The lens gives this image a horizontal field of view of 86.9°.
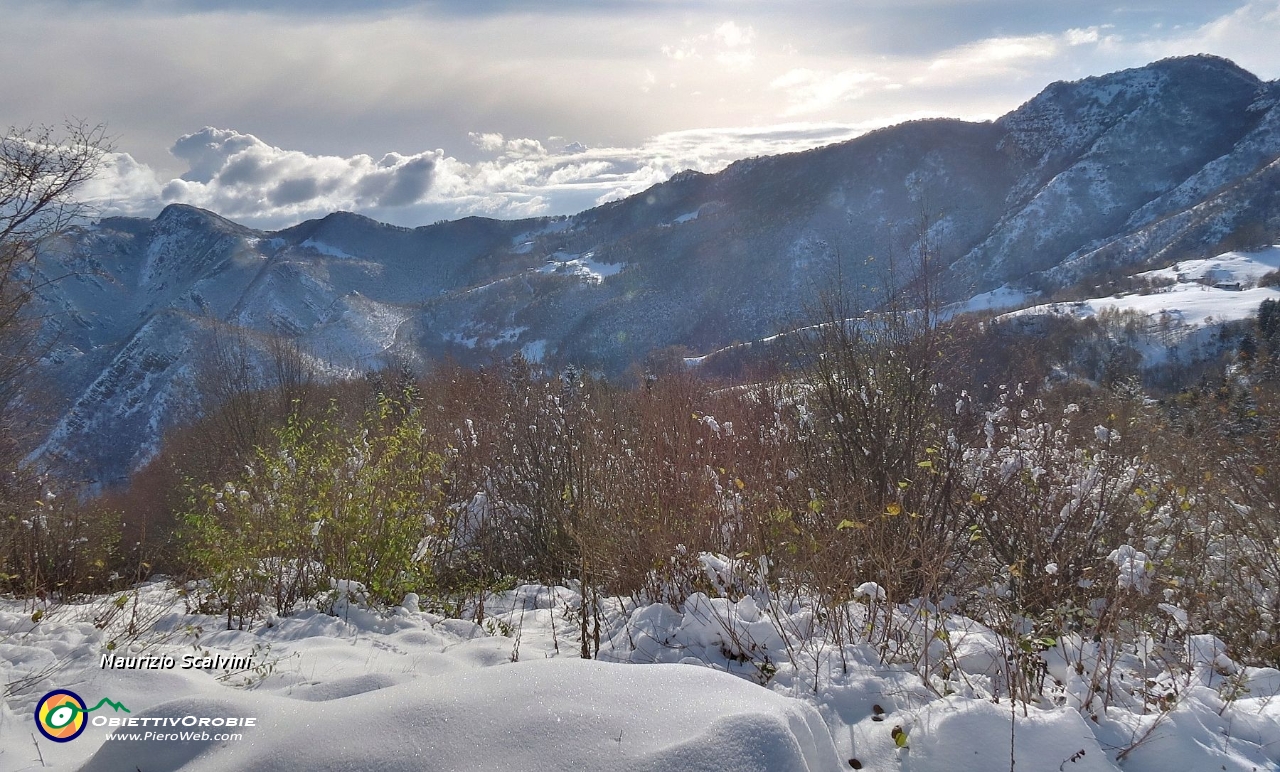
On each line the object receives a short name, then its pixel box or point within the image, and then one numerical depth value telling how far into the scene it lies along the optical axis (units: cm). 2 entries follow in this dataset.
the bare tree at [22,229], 584
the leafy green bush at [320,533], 520
